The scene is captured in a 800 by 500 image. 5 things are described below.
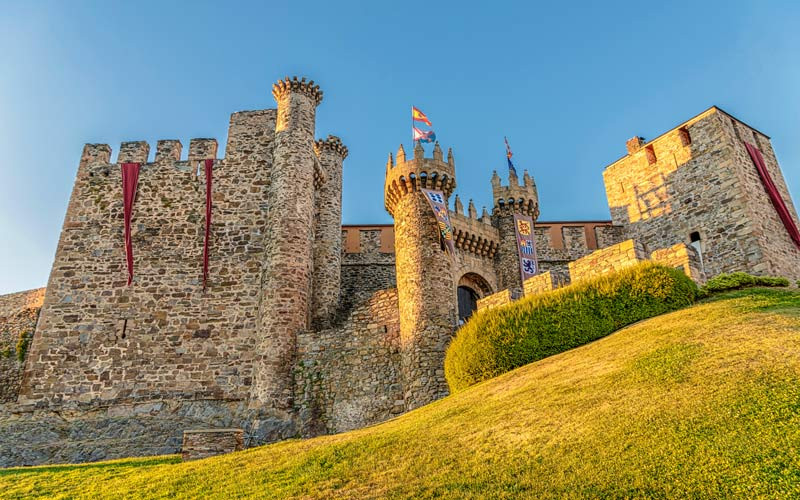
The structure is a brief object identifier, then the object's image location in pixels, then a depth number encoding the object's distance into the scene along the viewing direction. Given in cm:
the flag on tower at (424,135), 2238
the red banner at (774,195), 2223
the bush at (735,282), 1312
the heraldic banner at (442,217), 1990
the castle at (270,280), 1755
